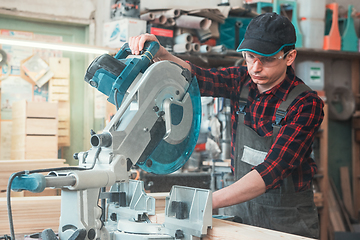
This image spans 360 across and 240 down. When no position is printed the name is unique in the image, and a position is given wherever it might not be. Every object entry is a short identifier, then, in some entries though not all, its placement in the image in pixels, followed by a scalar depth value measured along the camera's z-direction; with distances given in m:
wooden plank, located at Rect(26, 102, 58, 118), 3.02
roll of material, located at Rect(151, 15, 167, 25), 3.87
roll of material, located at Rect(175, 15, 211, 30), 3.90
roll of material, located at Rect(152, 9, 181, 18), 3.86
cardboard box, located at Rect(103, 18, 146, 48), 3.84
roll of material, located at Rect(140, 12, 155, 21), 3.90
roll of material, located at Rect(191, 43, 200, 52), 3.79
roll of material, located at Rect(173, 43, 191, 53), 3.77
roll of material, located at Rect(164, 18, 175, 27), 3.89
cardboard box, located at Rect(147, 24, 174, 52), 3.88
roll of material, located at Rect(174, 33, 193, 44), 3.85
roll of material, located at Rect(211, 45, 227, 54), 3.81
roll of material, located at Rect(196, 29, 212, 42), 4.04
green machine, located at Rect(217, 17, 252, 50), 4.30
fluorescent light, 2.56
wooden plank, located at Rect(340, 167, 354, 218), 5.00
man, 1.26
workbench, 0.92
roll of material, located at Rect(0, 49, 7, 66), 3.56
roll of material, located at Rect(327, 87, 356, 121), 5.02
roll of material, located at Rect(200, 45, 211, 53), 3.80
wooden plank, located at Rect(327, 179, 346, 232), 4.61
